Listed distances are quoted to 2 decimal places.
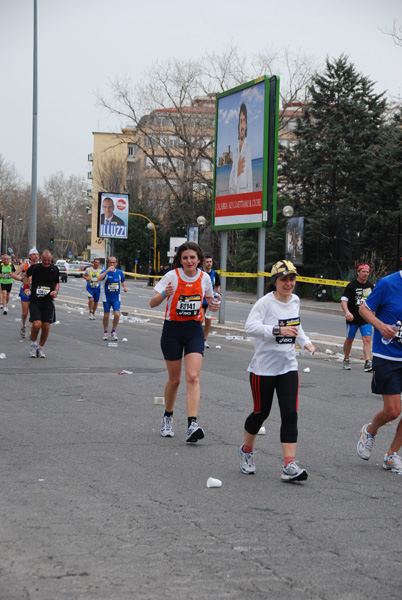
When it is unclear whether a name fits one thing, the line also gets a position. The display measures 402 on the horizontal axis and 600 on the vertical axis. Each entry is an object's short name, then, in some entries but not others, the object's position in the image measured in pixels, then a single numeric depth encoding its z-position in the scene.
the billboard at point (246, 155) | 21.17
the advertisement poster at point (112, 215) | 39.50
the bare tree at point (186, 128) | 53.25
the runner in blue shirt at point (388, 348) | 6.46
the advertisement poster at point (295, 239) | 43.75
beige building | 55.12
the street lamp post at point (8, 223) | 137.62
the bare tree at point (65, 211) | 158.38
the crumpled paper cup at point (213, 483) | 5.89
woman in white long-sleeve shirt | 6.14
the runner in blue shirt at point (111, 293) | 18.06
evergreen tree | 46.03
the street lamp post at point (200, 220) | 46.29
